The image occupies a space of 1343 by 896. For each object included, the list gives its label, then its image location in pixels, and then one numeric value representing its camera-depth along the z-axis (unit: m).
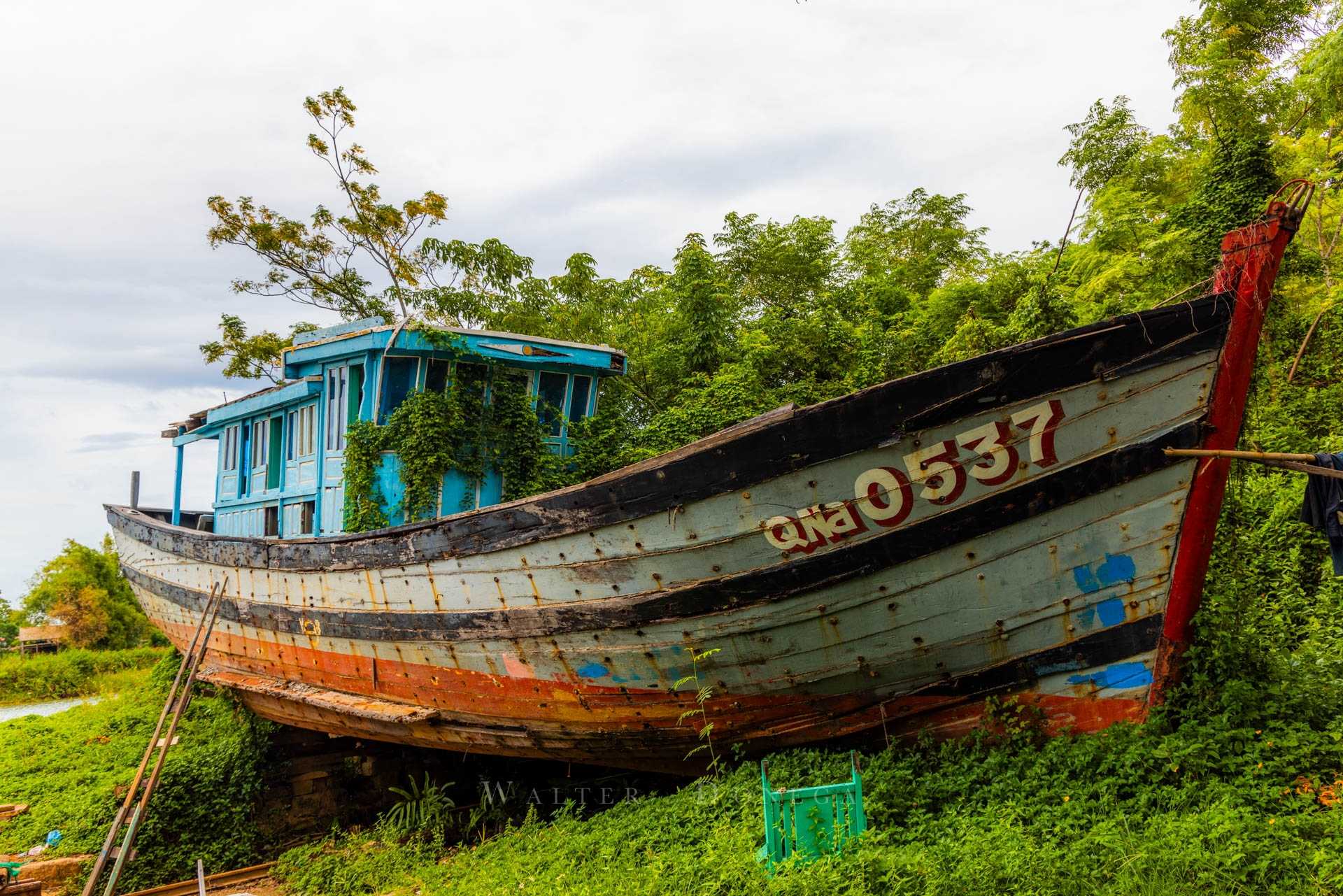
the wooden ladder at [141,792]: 5.89
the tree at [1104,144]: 14.53
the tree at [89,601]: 26.23
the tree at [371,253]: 17.39
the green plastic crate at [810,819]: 4.30
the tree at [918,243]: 17.25
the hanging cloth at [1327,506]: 3.79
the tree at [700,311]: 13.43
